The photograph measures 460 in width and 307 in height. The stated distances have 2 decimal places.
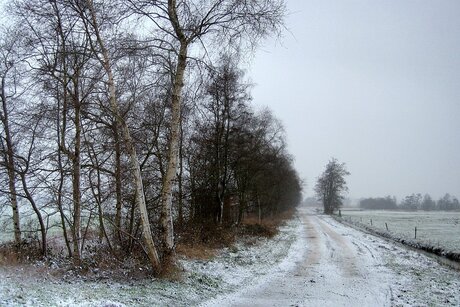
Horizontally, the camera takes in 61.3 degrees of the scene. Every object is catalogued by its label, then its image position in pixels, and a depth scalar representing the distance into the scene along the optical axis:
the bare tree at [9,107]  11.95
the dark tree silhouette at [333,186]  86.88
